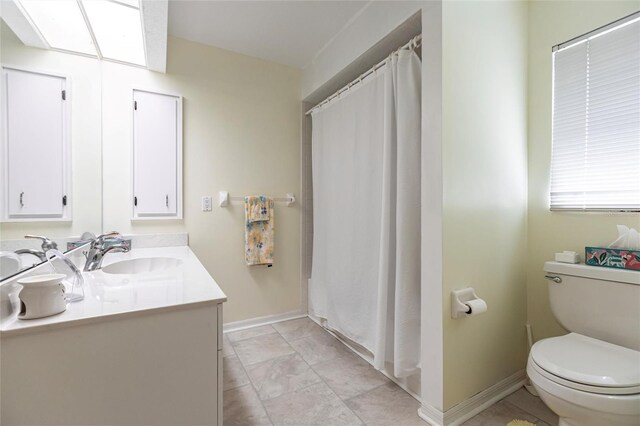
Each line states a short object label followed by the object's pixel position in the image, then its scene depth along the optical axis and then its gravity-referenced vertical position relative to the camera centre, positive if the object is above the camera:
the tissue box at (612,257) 1.30 -0.23
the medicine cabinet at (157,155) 2.04 +0.42
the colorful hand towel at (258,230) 2.41 -0.17
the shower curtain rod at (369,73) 1.56 +0.94
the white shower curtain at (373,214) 1.57 -0.02
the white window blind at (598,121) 1.39 +0.48
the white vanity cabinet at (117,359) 0.71 -0.43
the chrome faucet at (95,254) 1.29 -0.21
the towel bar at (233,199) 2.35 +0.11
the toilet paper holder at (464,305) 1.35 -0.47
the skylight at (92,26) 1.15 +1.02
